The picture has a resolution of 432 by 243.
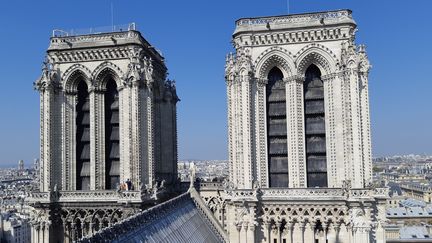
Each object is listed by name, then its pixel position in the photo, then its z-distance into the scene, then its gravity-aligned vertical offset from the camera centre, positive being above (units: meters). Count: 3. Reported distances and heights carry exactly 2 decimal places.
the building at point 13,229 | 133.62 -22.38
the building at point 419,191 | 170.25 -16.56
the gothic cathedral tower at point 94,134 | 35.50 +1.61
